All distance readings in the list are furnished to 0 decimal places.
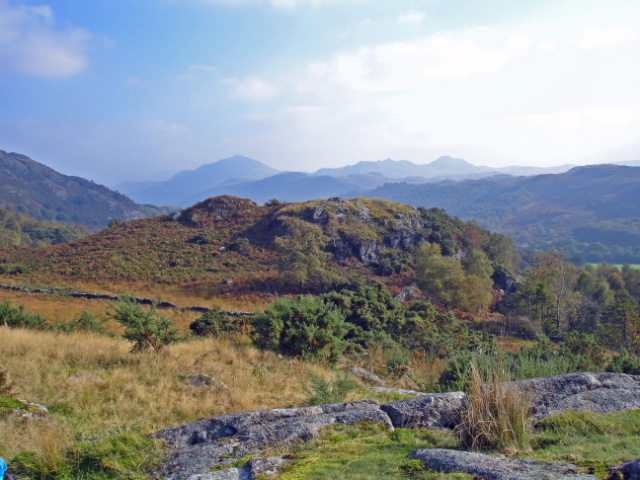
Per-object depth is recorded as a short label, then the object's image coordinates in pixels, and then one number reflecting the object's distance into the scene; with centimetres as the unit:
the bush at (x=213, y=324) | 1171
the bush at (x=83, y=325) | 1057
